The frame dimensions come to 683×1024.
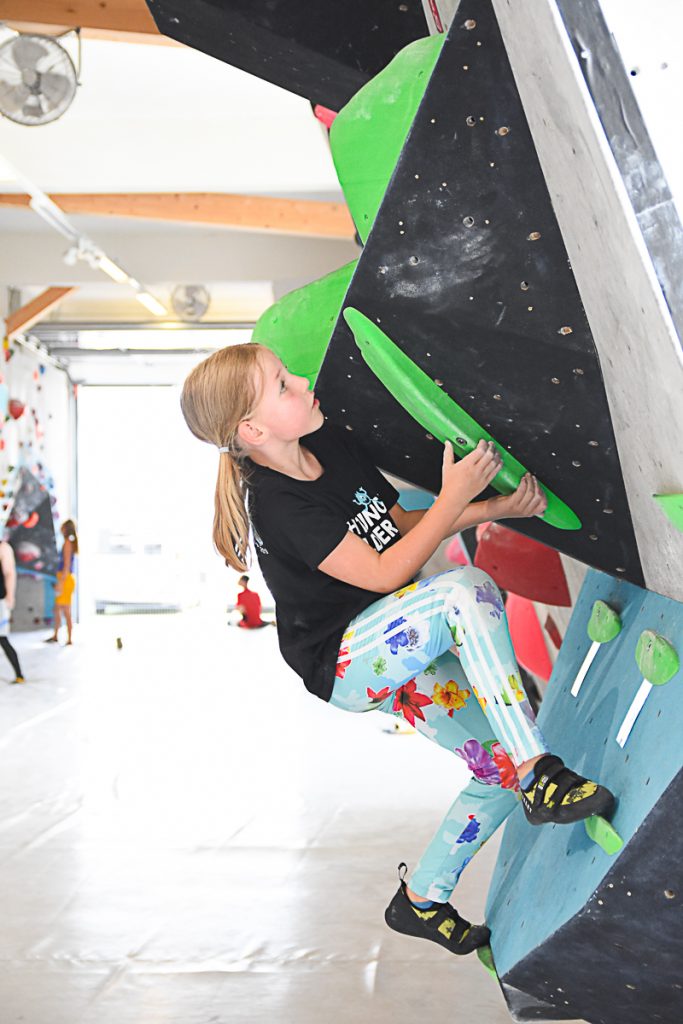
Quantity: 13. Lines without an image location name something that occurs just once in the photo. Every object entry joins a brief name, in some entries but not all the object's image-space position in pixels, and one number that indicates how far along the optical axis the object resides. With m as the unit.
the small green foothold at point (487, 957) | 1.80
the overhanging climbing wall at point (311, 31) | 1.81
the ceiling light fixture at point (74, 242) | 6.71
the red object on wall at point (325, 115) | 2.11
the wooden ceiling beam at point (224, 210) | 7.80
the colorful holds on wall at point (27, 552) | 11.66
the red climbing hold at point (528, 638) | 3.67
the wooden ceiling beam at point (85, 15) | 4.11
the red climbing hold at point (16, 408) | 10.82
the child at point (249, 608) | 11.69
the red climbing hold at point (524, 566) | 2.60
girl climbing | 1.63
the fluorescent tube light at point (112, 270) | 8.59
